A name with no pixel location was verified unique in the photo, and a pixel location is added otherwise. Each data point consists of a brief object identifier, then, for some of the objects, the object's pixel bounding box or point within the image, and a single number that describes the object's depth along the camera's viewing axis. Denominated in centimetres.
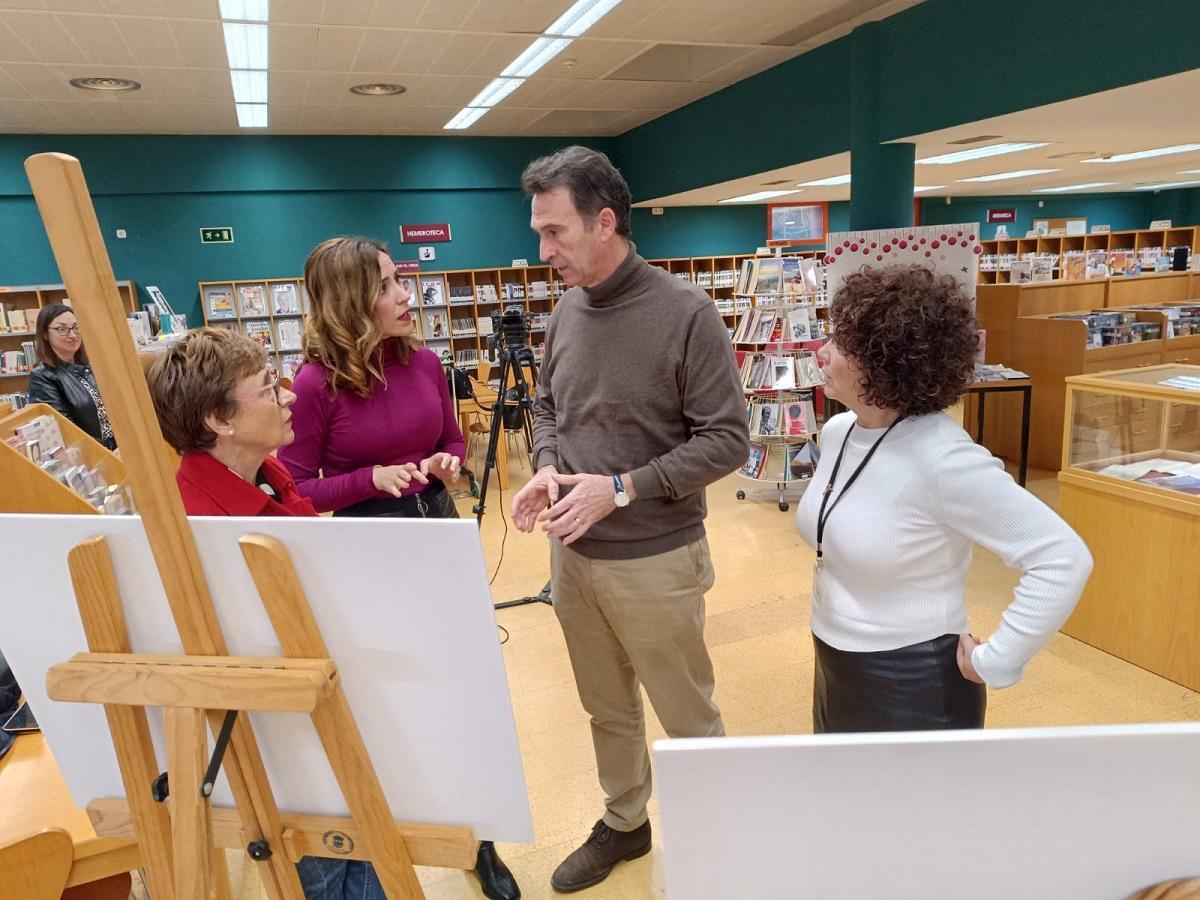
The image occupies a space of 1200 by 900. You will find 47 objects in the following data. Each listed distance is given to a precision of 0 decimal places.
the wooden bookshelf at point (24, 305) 785
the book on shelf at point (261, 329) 888
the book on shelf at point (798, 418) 525
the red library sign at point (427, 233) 941
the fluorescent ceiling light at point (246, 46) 495
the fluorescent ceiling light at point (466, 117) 793
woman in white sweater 123
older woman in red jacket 131
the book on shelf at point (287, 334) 895
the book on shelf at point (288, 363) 902
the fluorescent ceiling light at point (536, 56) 563
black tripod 316
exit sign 856
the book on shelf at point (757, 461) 543
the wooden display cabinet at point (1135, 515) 279
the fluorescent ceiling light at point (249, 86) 600
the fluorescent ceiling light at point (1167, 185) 1338
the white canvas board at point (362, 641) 91
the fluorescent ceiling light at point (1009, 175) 933
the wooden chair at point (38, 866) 112
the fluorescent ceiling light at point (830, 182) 851
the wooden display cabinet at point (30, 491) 193
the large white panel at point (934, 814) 59
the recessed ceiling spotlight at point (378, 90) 665
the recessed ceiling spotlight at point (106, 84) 598
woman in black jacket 407
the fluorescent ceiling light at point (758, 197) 980
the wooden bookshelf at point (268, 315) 868
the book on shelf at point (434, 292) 941
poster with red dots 475
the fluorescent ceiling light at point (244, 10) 449
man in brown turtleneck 156
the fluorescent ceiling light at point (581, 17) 484
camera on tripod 396
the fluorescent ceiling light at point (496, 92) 675
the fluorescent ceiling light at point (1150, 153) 724
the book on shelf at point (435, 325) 950
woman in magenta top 181
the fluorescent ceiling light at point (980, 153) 645
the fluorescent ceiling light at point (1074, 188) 1228
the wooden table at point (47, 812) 126
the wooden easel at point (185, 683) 84
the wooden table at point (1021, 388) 492
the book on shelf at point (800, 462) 536
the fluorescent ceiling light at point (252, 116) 718
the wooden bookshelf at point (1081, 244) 1408
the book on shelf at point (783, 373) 524
